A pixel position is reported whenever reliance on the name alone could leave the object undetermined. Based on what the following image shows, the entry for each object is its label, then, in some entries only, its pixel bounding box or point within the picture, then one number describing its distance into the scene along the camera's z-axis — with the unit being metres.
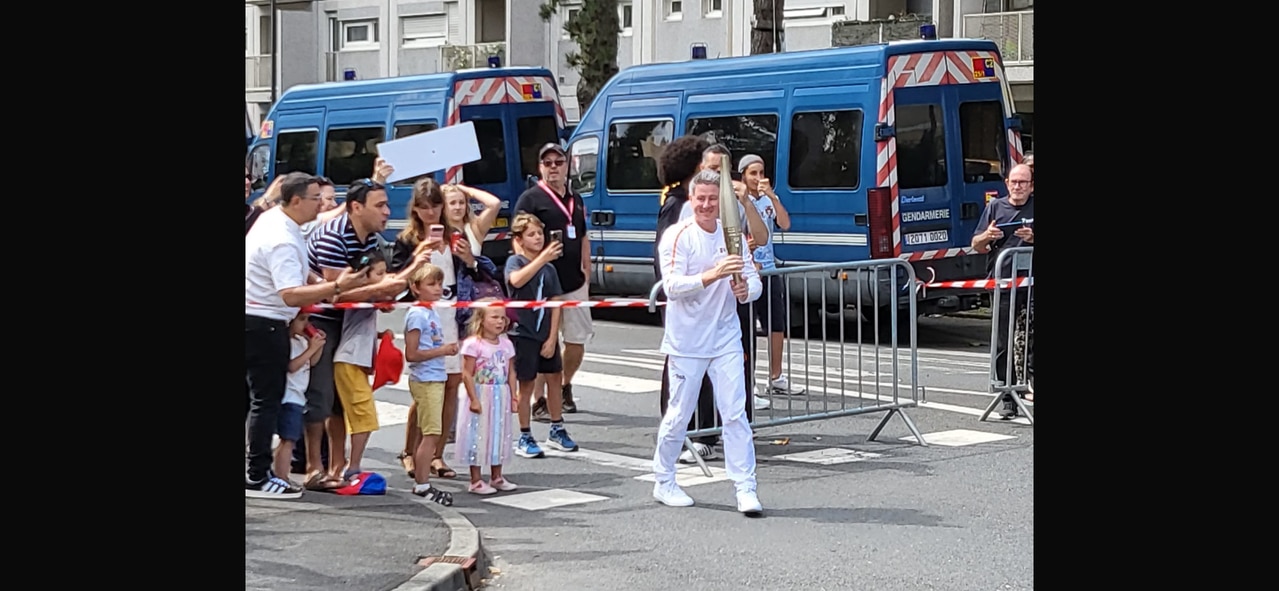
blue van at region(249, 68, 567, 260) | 20.08
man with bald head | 10.97
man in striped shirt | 8.30
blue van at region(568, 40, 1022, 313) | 15.69
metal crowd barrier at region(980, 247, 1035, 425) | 10.73
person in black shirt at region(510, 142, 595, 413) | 10.73
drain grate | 6.71
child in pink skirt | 8.52
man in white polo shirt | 7.91
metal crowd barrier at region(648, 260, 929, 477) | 10.18
